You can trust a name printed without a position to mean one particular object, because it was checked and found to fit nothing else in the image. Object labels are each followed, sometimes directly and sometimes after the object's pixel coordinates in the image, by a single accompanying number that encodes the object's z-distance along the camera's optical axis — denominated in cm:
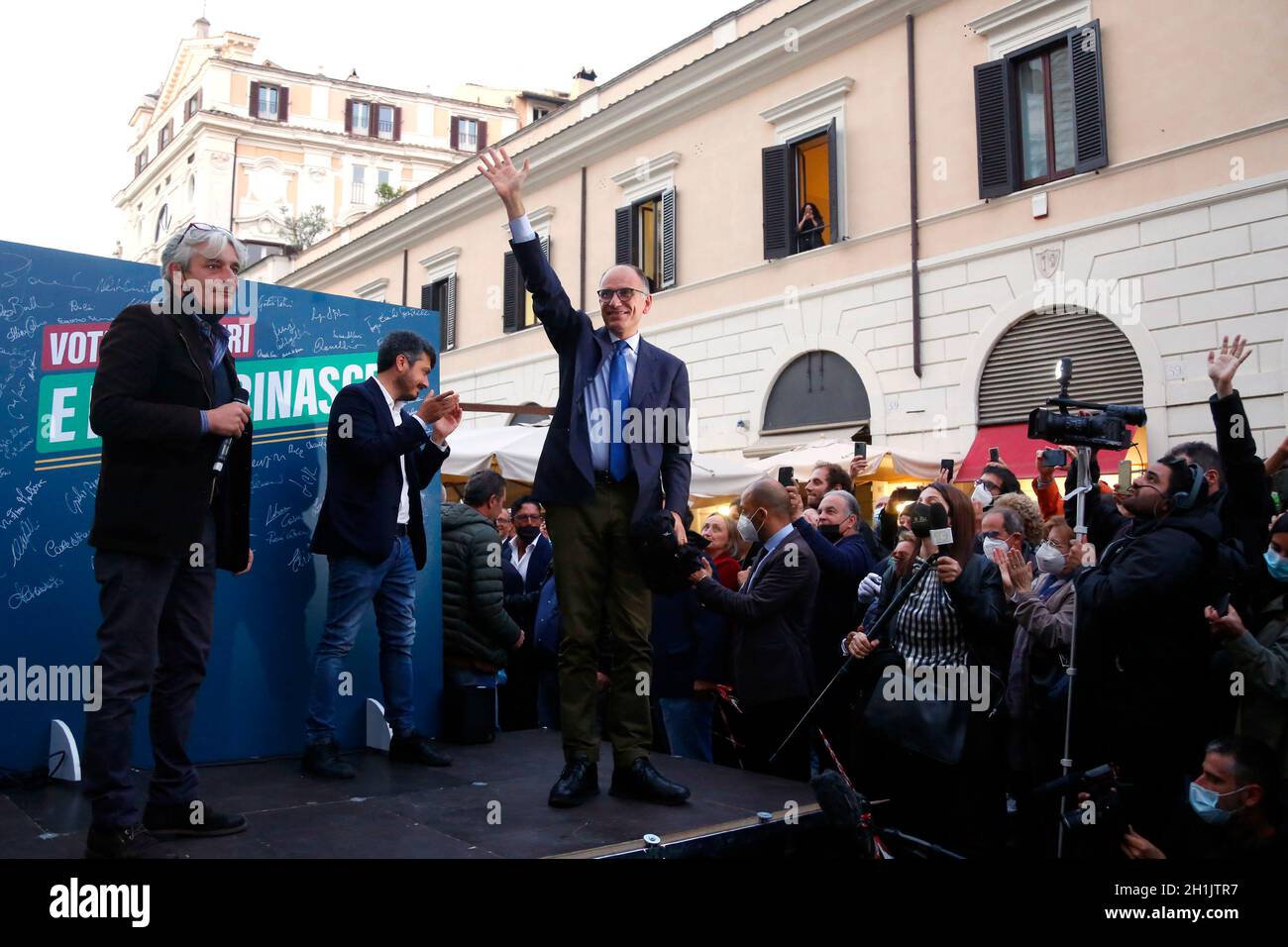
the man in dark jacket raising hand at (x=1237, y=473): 402
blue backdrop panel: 409
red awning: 1121
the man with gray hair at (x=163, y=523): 285
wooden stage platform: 294
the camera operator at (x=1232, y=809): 329
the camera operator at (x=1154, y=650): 367
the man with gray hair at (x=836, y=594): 491
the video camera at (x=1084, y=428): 424
